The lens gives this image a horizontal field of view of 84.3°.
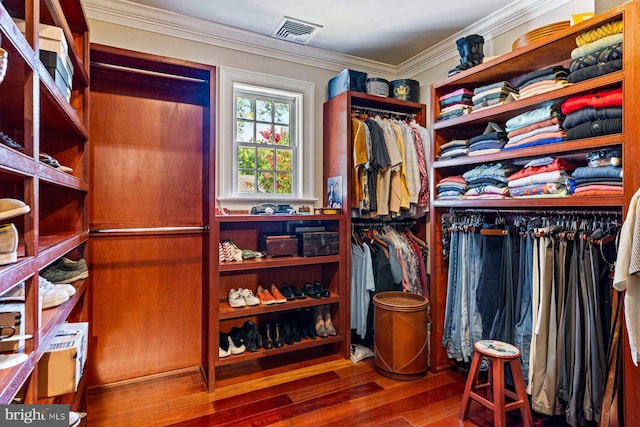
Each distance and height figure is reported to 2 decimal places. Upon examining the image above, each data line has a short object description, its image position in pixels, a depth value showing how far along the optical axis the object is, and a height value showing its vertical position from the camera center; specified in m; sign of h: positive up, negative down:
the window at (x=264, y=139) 2.86 +0.67
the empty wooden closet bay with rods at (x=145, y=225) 2.47 -0.06
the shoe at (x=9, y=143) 0.95 +0.21
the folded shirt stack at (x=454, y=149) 2.52 +0.49
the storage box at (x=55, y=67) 1.34 +0.59
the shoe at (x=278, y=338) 2.69 -0.95
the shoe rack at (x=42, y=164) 0.90 +0.16
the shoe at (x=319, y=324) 2.88 -0.90
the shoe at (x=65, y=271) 1.65 -0.26
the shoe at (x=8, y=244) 0.86 -0.07
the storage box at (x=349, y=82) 2.96 +1.15
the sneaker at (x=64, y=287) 1.41 -0.28
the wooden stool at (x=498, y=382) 1.84 -0.92
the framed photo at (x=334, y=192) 2.98 +0.20
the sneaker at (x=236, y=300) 2.56 -0.61
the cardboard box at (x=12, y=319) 0.94 -0.27
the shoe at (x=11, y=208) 0.88 +0.02
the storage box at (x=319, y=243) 2.81 -0.22
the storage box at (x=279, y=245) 2.72 -0.23
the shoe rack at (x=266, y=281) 2.45 -0.54
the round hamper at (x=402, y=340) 2.53 -0.90
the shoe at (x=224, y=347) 2.51 -0.95
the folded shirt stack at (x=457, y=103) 2.52 +0.81
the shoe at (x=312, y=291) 2.86 -0.62
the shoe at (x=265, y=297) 2.65 -0.62
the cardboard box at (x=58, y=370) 1.25 -0.55
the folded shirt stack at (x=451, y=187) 2.54 +0.20
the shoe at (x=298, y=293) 2.81 -0.62
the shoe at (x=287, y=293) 2.78 -0.61
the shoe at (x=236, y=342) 2.56 -0.93
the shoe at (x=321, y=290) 2.88 -0.61
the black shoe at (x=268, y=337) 2.66 -0.95
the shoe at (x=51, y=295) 1.30 -0.29
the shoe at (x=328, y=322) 2.89 -0.88
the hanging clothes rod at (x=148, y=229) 2.42 -0.09
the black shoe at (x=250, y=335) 2.62 -0.91
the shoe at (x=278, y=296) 2.68 -0.62
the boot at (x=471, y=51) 2.54 +1.18
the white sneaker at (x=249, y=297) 2.61 -0.61
